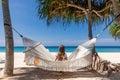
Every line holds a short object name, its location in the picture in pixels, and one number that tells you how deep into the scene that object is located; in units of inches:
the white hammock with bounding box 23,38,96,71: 86.3
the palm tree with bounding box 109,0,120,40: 88.6
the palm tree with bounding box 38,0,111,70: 116.7
